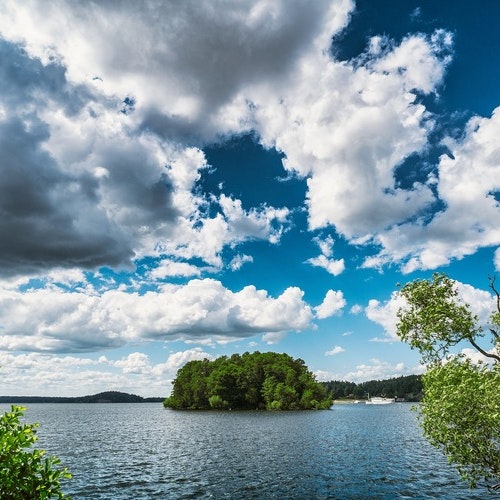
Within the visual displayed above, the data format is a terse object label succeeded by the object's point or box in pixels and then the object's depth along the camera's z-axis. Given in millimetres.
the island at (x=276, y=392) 189750
